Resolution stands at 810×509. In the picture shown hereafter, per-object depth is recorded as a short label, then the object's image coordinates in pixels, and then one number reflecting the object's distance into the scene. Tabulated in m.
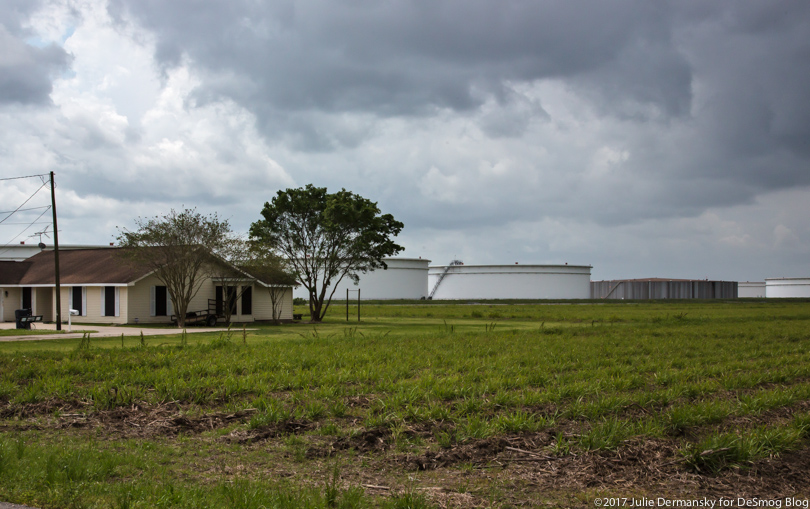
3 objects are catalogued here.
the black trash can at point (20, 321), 31.27
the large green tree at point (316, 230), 39.16
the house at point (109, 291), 34.16
